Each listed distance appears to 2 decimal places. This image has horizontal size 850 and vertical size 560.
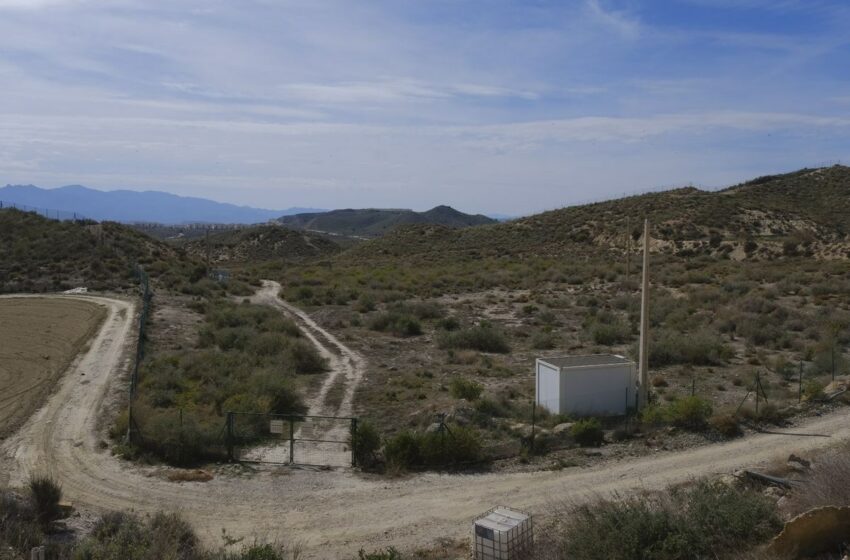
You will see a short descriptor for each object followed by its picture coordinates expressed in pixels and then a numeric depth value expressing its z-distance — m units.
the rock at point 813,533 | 9.00
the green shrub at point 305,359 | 27.95
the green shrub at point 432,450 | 16.75
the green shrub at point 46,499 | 12.38
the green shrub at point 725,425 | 18.19
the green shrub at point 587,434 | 17.86
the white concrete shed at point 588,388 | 19.91
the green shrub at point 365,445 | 16.94
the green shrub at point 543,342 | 31.96
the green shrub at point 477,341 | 31.61
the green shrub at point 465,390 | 22.03
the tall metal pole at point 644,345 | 20.34
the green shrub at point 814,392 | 20.73
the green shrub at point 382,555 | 10.73
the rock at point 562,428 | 18.16
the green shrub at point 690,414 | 18.59
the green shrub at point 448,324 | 37.34
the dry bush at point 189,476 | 15.75
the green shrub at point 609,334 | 32.49
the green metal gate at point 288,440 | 17.30
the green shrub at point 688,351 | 27.38
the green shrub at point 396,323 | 36.85
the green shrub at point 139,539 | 9.87
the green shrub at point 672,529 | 9.62
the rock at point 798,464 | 14.33
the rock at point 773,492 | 12.41
